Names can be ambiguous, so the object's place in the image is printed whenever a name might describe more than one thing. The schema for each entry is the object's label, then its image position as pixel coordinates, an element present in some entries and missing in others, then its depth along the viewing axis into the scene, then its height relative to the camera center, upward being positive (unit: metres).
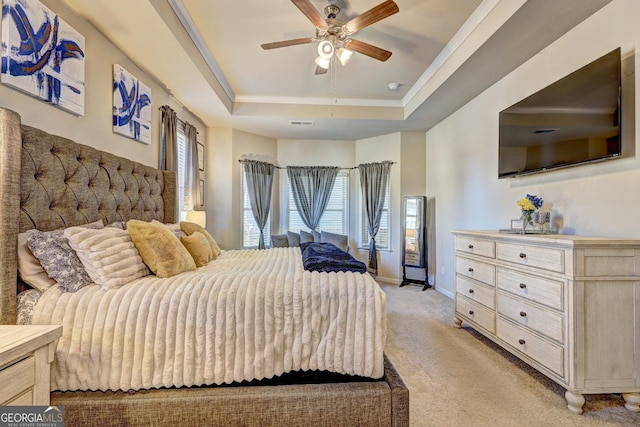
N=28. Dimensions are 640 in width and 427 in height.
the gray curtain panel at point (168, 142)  3.27 +0.85
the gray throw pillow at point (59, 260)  1.48 -0.23
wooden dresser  1.81 -0.63
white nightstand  0.99 -0.53
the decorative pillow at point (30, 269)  1.47 -0.27
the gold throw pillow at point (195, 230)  2.63 -0.13
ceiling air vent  4.56 +1.48
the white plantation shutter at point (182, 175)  3.84 +0.55
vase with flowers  2.48 +0.08
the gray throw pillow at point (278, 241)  5.19 -0.43
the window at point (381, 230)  5.40 -0.25
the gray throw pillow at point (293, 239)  5.27 -0.41
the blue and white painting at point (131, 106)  2.49 +1.01
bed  1.38 -0.84
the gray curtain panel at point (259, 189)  5.13 +0.49
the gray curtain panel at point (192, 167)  3.97 +0.68
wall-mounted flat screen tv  2.00 +0.75
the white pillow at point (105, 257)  1.53 -0.22
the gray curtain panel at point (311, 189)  5.60 +0.52
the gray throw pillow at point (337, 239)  5.21 -0.40
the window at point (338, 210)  5.79 +0.13
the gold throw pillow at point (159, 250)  1.76 -0.21
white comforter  1.38 -0.56
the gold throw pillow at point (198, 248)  2.18 -0.25
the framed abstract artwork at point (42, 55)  1.59 +0.98
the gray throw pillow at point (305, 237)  5.27 -0.37
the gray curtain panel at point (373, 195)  5.34 +0.40
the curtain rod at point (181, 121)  3.81 +1.25
